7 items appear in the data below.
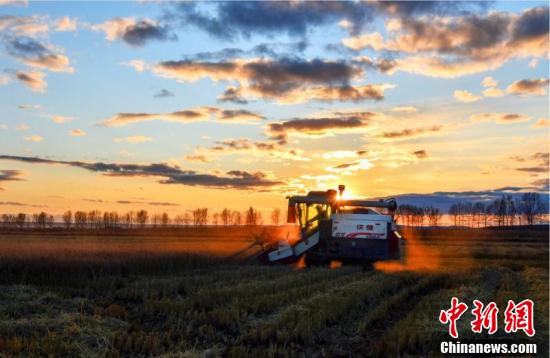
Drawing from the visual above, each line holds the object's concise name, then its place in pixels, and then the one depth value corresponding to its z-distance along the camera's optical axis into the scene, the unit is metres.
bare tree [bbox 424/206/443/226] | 185.12
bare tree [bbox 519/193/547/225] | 175.88
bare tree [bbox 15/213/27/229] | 166.70
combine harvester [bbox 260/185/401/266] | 25.58
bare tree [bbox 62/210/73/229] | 180.25
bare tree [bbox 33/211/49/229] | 167.36
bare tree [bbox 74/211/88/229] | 180.65
